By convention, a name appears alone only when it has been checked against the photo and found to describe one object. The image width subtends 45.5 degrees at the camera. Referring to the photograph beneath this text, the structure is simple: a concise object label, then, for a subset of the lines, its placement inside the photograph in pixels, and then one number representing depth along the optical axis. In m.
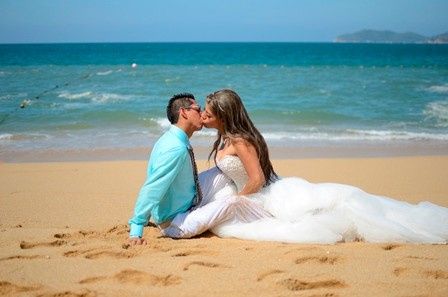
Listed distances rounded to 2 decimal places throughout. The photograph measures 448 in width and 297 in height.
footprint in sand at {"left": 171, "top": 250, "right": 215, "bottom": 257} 4.31
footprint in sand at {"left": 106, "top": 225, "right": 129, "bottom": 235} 5.17
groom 4.52
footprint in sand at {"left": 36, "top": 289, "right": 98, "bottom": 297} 3.41
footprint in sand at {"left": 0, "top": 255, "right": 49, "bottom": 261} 4.18
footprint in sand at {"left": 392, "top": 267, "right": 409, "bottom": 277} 3.77
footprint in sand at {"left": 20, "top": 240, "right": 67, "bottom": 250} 4.52
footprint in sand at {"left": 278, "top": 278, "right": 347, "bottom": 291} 3.54
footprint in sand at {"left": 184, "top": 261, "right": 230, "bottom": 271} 3.99
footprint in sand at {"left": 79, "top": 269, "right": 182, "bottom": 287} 3.67
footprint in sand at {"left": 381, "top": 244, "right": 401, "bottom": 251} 4.37
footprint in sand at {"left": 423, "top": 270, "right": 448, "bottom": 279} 3.72
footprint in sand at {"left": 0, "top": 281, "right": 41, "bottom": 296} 3.49
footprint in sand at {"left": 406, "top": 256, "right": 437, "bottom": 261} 4.07
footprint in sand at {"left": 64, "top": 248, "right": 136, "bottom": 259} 4.24
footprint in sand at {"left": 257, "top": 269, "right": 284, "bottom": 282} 3.72
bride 4.57
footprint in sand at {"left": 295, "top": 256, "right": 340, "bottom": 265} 4.03
